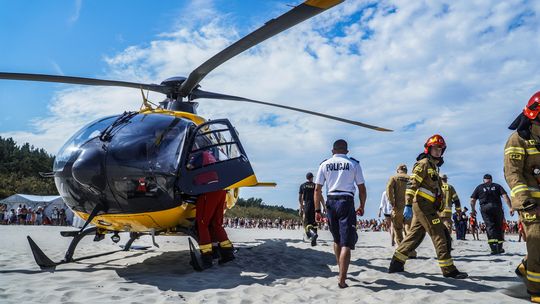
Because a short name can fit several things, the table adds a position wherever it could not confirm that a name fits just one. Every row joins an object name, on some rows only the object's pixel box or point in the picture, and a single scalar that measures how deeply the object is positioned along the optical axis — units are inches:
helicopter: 217.3
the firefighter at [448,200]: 407.8
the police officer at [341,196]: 203.3
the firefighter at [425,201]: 231.8
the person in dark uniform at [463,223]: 646.5
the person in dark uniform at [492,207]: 365.5
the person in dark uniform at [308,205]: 412.2
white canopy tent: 1284.4
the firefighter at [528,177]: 171.2
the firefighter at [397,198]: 345.7
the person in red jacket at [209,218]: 235.5
